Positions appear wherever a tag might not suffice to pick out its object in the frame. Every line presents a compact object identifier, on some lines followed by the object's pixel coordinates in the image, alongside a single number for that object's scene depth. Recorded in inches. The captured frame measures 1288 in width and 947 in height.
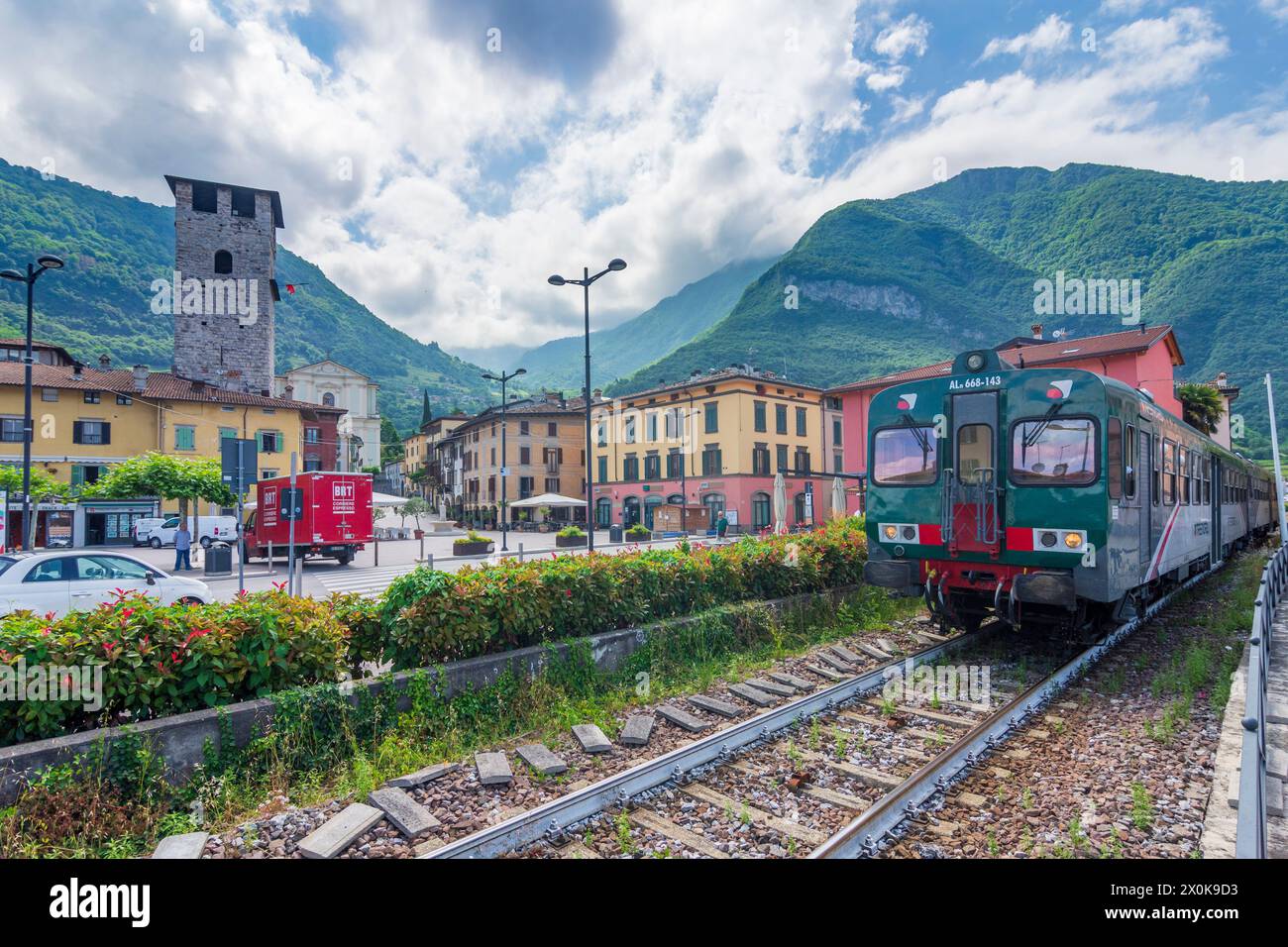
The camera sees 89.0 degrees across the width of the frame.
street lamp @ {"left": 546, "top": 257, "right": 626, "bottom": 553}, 705.6
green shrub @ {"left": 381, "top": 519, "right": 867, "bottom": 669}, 233.6
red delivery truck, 933.2
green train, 294.4
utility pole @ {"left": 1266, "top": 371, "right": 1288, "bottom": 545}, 823.7
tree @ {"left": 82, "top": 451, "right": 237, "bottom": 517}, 1074.1
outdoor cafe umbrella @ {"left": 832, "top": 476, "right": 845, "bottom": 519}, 759.2
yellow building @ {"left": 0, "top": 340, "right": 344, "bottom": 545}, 1637.6
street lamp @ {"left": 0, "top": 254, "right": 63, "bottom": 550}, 623.2
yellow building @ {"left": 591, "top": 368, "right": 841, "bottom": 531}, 1873.8
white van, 1374.3
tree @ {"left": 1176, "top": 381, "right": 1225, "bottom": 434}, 1501.0
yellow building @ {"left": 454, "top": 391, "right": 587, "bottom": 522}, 2342.5
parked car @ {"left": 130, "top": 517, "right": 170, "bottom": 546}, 1401.3
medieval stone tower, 2225.6
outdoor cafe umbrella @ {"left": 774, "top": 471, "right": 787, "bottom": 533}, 643.9
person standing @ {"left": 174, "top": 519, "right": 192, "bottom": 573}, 869.8
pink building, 1262.3
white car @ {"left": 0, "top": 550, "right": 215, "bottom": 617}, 362.3
